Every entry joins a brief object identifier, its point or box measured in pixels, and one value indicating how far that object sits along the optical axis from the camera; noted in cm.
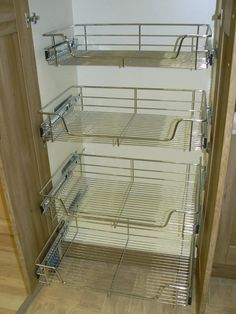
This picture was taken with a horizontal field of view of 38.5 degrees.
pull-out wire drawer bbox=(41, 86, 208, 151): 127
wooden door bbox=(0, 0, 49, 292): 104
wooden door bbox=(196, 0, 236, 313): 85
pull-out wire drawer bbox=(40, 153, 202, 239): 143
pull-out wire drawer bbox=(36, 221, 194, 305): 143
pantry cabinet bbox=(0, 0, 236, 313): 105
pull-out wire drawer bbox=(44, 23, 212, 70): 125
